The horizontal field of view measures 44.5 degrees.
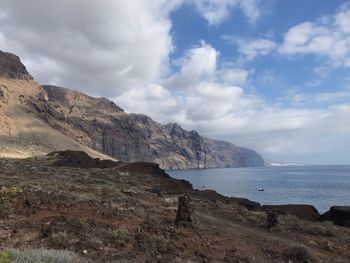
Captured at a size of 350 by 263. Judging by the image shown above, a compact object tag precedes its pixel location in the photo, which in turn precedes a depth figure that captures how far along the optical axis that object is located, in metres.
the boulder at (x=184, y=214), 19.69
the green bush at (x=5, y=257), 9.70
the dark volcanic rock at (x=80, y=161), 64.62
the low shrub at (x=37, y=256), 10.19
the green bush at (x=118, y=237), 14.34
